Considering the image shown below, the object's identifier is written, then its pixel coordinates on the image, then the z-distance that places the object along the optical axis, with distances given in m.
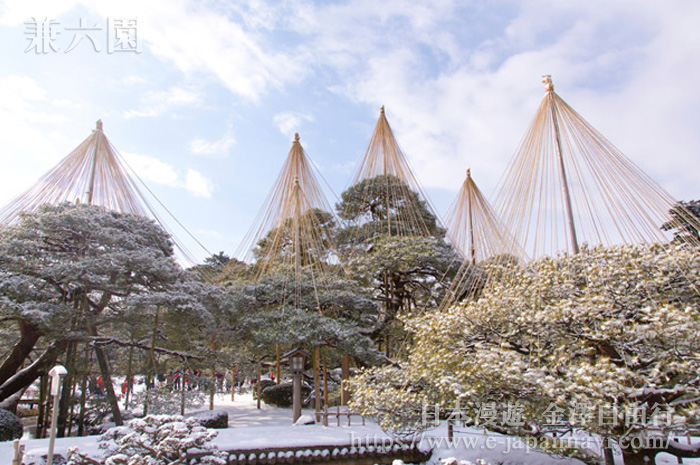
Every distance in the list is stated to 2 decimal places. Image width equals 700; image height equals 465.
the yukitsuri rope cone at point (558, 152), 5.56
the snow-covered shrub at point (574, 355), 4.42
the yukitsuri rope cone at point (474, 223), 9.68
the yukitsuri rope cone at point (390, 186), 14.95
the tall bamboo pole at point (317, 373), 10.53
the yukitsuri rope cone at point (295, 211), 11.80
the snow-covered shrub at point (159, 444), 5.04
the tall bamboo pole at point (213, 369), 10.62
